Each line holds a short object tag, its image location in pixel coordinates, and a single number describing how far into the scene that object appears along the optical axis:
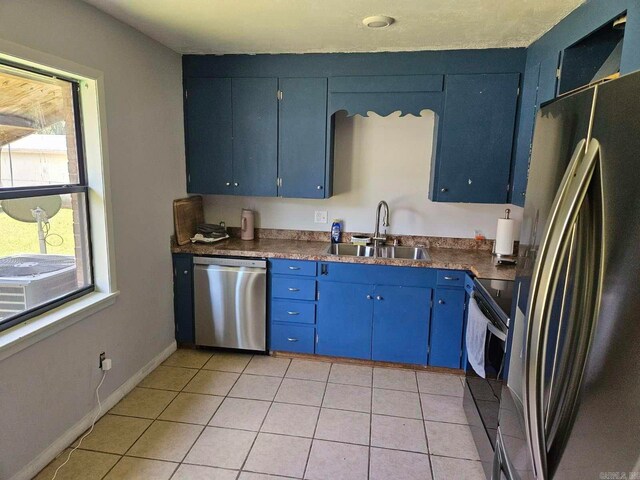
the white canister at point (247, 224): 3.44
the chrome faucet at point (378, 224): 3.33
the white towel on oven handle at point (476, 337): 2.04
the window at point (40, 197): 1.84
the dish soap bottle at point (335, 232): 3.42
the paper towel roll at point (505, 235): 2.89
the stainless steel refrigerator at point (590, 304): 0.60
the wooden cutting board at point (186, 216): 3.15
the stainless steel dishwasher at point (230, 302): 3.08
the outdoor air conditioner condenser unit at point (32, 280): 1.88
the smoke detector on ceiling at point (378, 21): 2.24
